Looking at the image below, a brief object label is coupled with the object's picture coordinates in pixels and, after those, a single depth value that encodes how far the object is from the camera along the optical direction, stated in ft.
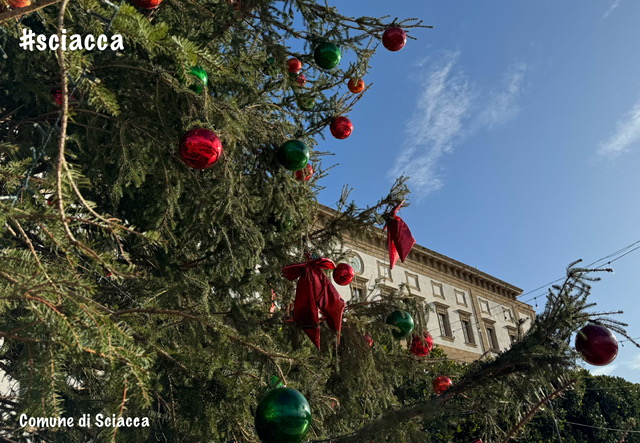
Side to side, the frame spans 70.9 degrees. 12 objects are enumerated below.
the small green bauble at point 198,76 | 9.87
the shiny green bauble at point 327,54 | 13.44
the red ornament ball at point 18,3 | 5.51
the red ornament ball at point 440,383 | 19.63
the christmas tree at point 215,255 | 6.59
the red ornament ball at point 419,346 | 17.85
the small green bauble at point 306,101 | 16.41
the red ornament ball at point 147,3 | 8.31
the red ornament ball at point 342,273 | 16.53
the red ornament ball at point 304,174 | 15.38
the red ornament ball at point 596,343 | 8.50
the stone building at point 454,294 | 66.90
